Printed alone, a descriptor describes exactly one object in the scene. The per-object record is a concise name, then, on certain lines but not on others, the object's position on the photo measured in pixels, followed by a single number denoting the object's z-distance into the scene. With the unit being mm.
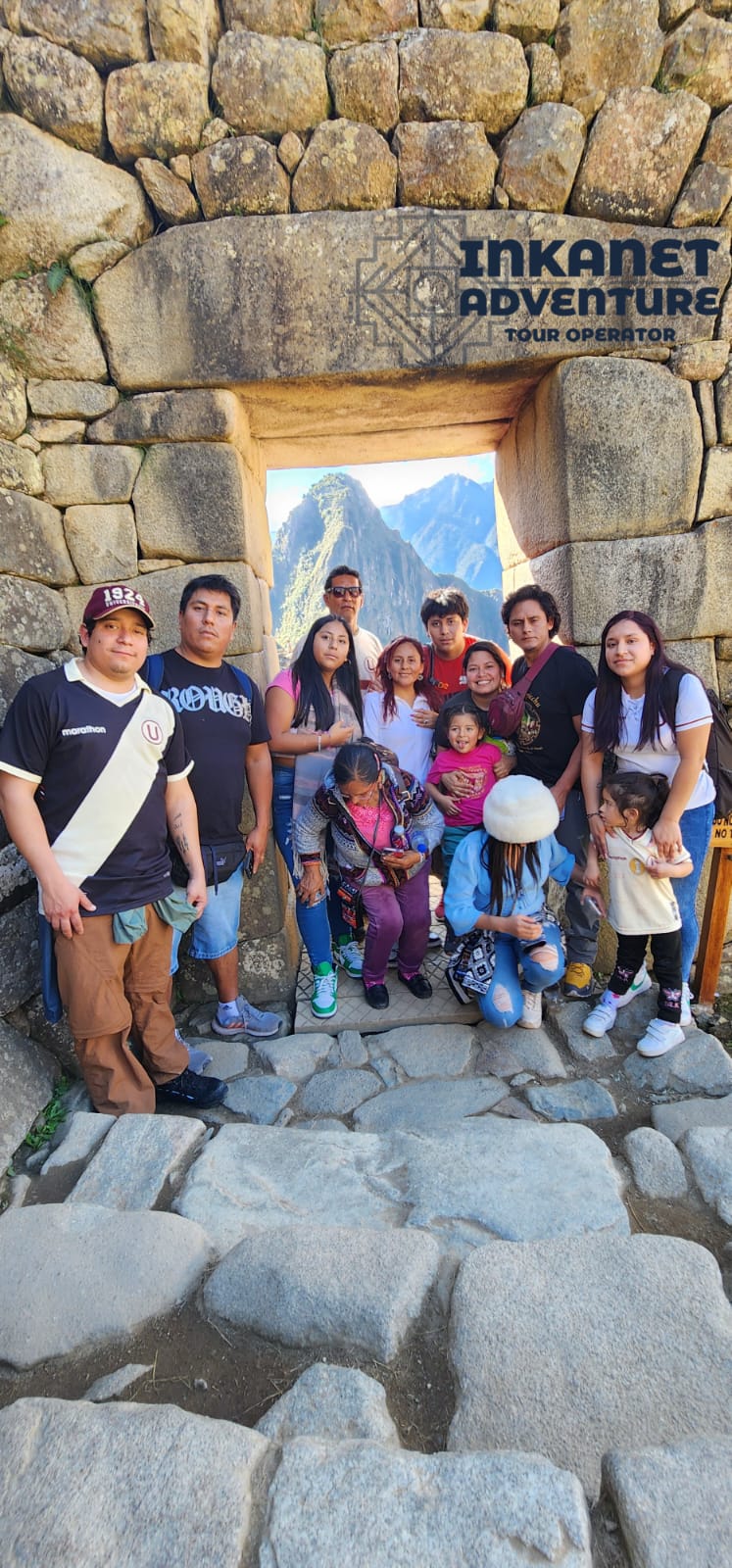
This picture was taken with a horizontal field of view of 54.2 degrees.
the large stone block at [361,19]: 2676
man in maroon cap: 2129
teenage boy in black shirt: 2906
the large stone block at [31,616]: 2689
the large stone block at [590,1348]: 1217
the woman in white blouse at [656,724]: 2537
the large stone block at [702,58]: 2729
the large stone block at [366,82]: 2680
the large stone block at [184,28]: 2600
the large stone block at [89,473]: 2934
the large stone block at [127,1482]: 1022
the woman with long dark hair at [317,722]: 3004
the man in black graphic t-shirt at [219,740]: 2699
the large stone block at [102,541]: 2990
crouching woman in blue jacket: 2660
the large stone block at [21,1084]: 2240
